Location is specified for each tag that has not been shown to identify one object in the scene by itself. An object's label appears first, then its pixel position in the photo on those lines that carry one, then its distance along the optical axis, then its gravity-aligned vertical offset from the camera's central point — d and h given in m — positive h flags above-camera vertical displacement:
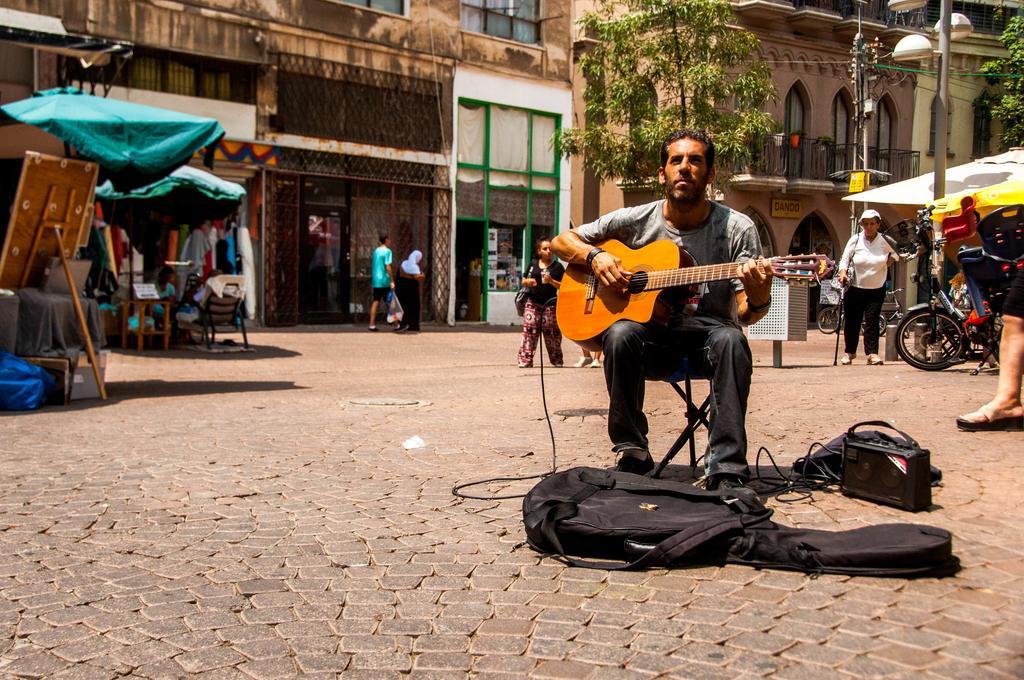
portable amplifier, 4.32 -0.82
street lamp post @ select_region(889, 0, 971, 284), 14.10 +3.56
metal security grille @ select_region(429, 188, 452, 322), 23.86 +0.50
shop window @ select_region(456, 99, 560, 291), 24.50 +2.42
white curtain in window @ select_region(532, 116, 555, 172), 25.80 +3.42
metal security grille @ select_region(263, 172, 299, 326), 20.75 +0.47
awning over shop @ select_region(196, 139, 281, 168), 19.83 +2.39
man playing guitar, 4.36 -0.13
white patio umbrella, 13.05 +1.45
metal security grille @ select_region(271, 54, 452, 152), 21.17 +3.75
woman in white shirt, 12.39 +0.09
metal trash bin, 12.46 -0.45
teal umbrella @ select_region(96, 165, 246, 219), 14.19 +1.11
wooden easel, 8.86 +0.46
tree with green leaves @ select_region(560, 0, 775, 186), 20.22 +4.02
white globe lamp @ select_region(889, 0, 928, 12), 17.72 +5.00
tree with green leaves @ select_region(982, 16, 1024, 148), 35.41 +7.28
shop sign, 30.81 +2.29
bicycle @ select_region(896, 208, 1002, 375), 11.09 -0.55
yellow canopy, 10.50 +0.96
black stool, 4.74 -0.62
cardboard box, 8.70 -0.90
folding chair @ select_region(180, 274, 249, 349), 14.75 -0.45
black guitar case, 3.44 -0.91
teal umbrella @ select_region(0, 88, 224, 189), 8.72 +1.25
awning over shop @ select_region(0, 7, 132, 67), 9.20 +2.13
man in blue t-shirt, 19.94 +0.03
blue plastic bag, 8.04 -0.93
